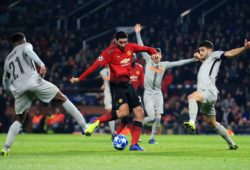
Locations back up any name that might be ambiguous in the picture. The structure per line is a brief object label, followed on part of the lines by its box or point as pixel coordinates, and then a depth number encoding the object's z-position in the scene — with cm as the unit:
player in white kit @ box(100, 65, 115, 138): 2228
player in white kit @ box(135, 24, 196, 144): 2105
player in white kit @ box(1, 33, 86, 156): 1347
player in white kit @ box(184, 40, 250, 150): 1499
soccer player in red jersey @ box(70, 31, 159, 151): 1512
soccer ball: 1462
